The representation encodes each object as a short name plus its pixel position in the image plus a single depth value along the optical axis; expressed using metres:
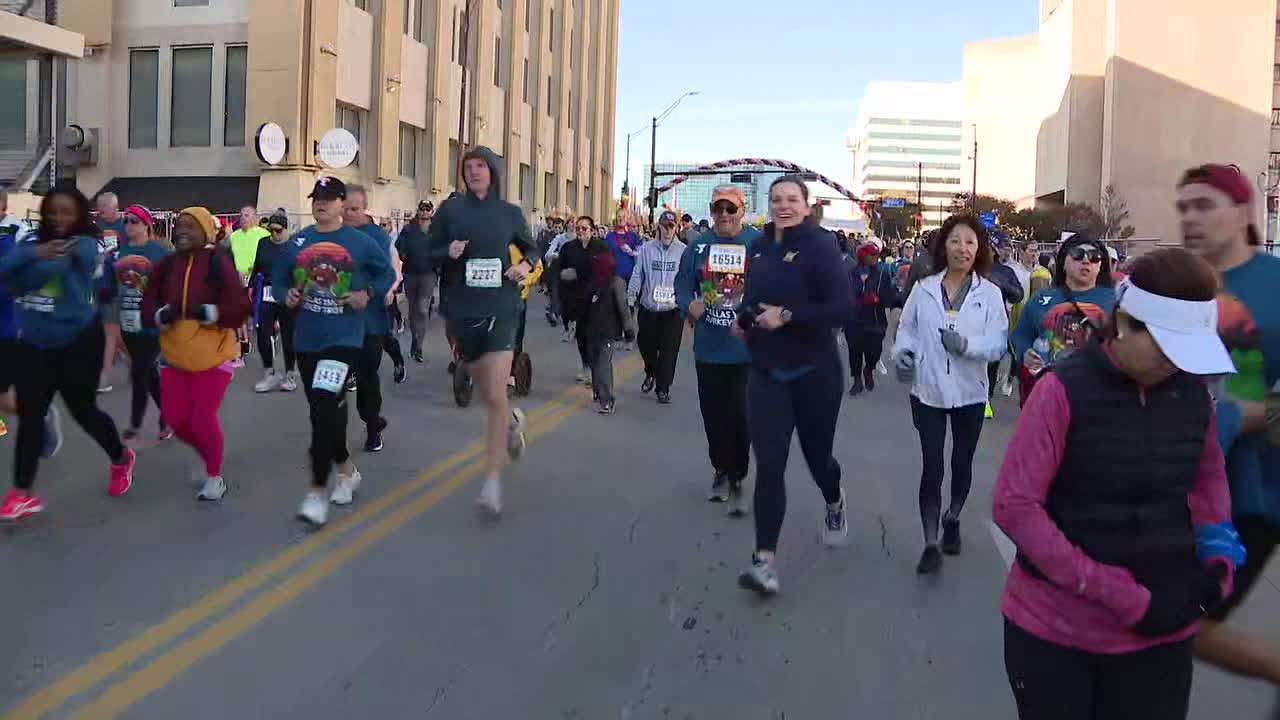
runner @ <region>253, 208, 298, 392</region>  12.12
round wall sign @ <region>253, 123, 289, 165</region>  29.00
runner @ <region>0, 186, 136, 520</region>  6.80
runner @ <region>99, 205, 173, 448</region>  9.02
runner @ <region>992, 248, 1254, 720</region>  2.80
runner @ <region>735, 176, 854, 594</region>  5.84
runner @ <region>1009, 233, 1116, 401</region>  6.66
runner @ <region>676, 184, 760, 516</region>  7.62
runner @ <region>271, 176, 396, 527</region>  6.99
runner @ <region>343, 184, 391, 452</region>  9.01
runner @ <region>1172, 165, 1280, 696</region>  3.49
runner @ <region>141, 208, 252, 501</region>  7.40
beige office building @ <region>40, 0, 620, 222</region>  30.02
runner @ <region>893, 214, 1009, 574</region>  6.48
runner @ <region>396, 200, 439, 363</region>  15.84
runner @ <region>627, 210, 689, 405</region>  12.23
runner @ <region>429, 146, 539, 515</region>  7.40
